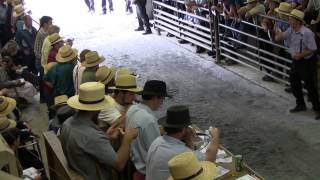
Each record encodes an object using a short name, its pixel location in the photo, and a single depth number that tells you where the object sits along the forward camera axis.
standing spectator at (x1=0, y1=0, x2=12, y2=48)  12.33
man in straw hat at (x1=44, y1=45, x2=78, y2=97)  7.87
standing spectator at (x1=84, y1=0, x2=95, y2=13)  19.19
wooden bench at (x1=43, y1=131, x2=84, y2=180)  4.92
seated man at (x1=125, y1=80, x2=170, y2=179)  4.92
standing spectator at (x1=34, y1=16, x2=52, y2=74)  9.84
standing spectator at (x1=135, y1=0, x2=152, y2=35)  14.70
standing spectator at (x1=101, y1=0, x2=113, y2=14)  18.56
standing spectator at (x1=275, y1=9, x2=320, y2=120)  7.98
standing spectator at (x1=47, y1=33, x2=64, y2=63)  8.88
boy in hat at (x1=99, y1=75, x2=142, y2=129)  5.68
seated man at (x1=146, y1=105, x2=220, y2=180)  4.20
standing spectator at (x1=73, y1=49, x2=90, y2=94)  7.36
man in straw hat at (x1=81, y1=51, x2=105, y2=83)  7.23
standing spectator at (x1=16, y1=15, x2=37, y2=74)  10.70
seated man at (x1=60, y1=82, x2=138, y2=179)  4.64
